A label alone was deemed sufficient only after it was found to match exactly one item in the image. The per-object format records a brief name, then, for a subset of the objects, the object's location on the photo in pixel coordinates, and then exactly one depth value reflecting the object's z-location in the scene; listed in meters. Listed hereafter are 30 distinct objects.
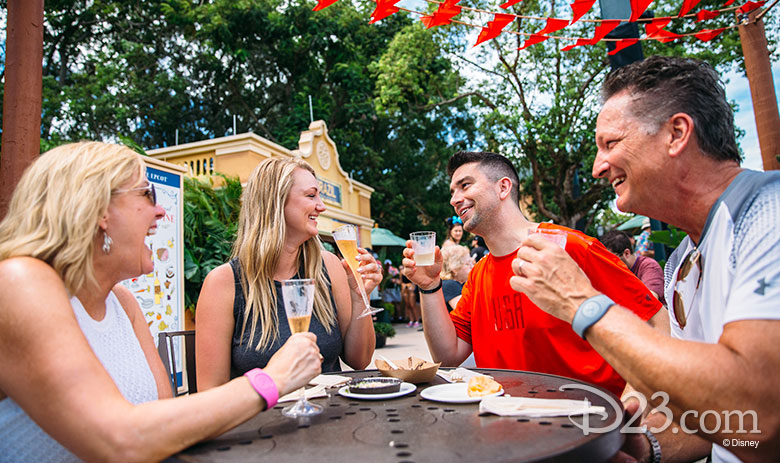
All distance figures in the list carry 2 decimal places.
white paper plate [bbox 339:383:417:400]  1.66
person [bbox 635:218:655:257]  7.14
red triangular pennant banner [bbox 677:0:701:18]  3.63
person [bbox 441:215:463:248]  7.58
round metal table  1.10
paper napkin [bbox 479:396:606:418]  1.36
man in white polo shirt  1.16
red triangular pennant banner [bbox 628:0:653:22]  3.38
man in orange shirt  2.30
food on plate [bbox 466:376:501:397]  1.60
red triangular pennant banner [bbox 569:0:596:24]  3.58
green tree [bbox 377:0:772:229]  12.12
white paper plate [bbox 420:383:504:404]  1.54
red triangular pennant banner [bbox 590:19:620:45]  3.71
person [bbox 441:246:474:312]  5.11
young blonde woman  2.32
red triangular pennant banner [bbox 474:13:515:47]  3.92
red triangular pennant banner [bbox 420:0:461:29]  3.87
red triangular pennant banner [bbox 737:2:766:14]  3.57
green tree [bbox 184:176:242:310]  5.91
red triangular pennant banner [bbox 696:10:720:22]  4.12
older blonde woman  1.15
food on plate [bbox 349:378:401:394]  1.70
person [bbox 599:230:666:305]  4.74
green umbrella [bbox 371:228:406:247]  15.08
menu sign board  4.61
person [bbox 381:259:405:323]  14.77
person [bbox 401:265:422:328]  14.73
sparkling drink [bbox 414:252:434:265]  2.49
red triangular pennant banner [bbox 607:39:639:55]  3.68
